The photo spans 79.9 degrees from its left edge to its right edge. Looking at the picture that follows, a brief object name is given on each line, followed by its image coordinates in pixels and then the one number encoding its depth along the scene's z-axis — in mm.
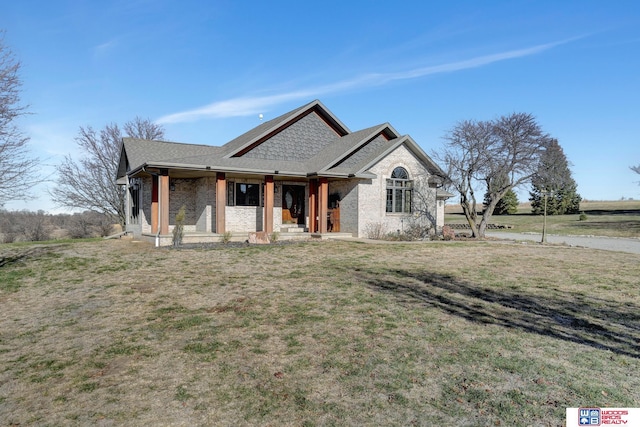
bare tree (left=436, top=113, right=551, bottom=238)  22391
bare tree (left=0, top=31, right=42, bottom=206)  11008
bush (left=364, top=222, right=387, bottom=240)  19812
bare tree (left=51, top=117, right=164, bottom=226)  31094
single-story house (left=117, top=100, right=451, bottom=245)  18875
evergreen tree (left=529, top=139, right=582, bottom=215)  22719
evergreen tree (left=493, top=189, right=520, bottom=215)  51478
